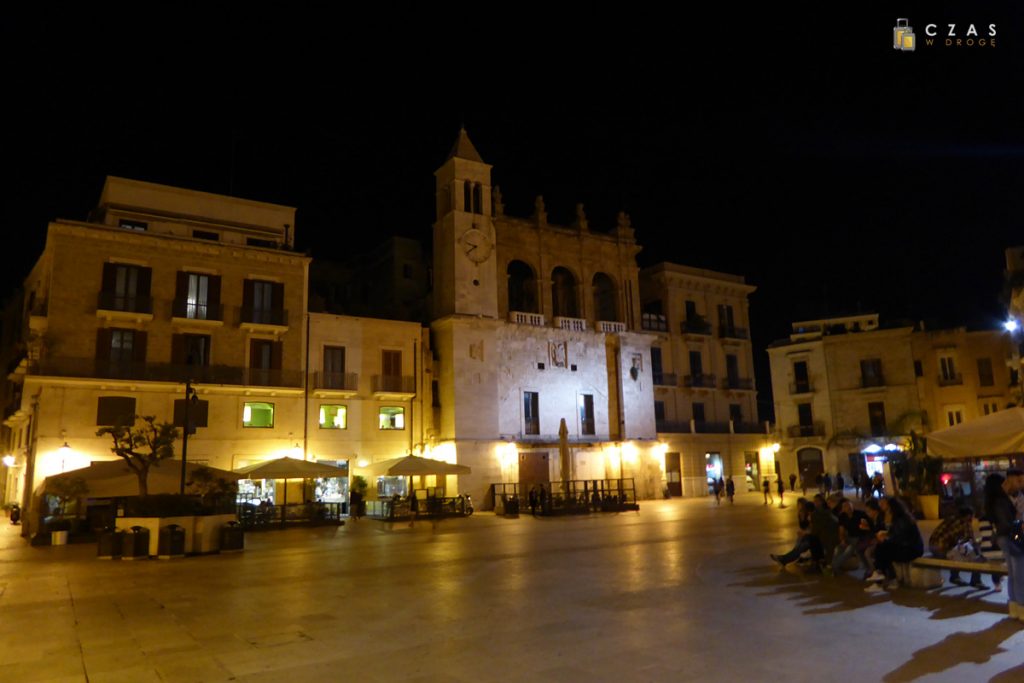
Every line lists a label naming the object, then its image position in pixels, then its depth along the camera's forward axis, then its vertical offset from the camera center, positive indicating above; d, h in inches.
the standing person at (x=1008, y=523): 315.9 -29.8
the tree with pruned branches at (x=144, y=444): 714.8 +38.7
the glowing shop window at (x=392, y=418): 1318.9 +108.0
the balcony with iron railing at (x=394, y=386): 1299.2 +164.9
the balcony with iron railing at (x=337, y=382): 1229.7 +166.8
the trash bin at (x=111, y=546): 649.0 -52.4
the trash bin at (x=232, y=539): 685.9 -53.2
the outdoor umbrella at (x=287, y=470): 921.5 +14.2
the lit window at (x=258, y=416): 1172.5 +107.6
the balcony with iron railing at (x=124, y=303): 1069.8 +274.2
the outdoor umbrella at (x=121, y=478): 772.6 +9.3
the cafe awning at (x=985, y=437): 431.8 +11.8
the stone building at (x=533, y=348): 1381.6 +252.8
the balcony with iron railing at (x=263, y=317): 1181.1 +270.9
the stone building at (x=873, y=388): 1785.2 +181.5
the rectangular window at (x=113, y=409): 1047.8 +113.0
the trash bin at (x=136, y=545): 643.5 -52.2
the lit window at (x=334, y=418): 1246.3 +106.1
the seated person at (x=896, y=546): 395.5 -47.4
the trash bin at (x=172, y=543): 648.4 -51.9
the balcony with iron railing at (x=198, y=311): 1133.7 +274.5
